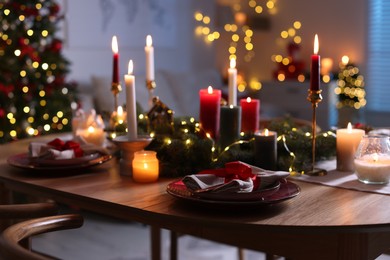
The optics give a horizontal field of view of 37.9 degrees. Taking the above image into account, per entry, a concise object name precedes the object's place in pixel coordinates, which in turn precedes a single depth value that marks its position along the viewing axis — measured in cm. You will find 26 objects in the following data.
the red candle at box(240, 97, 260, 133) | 177
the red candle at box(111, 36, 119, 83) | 189
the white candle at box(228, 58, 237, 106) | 183
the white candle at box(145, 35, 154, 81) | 198
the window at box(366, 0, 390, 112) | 530
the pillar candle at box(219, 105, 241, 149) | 166
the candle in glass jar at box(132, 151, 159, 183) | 147
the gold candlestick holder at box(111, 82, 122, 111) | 199
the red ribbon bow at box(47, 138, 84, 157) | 166
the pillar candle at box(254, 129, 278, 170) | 151
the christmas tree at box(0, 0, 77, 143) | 354
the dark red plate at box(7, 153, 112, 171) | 157
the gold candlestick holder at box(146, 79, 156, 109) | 203
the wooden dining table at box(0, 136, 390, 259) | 111
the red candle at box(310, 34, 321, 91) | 151
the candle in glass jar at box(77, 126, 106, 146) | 192
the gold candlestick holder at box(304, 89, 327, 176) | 152
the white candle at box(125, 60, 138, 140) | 157
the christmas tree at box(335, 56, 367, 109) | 516
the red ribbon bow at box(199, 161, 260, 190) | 126
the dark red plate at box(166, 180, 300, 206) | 117
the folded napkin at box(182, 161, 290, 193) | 121
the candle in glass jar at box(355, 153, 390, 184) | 142
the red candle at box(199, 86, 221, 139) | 170
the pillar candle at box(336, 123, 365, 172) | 156
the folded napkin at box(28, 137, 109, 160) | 160
